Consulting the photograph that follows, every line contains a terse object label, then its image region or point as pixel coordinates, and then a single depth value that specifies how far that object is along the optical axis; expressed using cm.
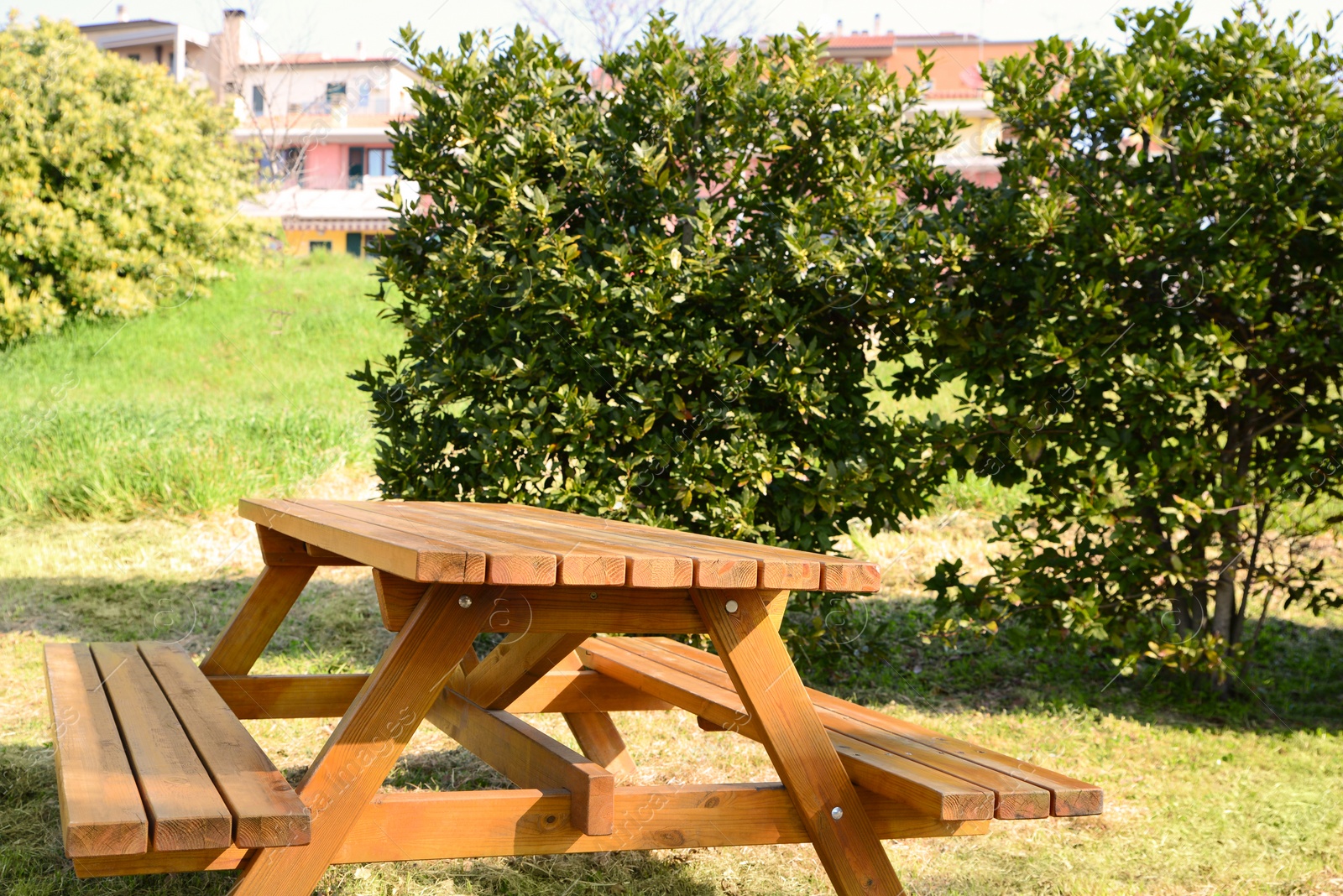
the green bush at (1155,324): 427
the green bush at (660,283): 469
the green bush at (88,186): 1207
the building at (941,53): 3132
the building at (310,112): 2297
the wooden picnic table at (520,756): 186
